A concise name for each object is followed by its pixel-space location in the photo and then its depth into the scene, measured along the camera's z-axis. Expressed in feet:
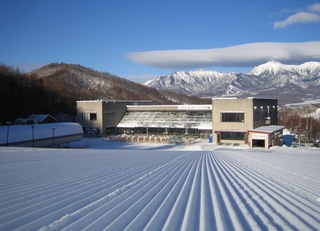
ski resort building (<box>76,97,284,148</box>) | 116.26
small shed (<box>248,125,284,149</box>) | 105.29
